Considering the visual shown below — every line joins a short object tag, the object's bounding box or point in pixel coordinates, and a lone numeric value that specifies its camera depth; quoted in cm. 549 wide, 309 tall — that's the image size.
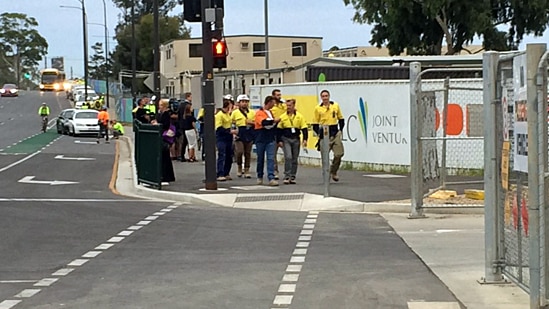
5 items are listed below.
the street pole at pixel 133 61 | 4902
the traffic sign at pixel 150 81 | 3512
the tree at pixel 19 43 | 15862
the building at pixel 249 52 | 8344
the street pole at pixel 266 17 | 4603
